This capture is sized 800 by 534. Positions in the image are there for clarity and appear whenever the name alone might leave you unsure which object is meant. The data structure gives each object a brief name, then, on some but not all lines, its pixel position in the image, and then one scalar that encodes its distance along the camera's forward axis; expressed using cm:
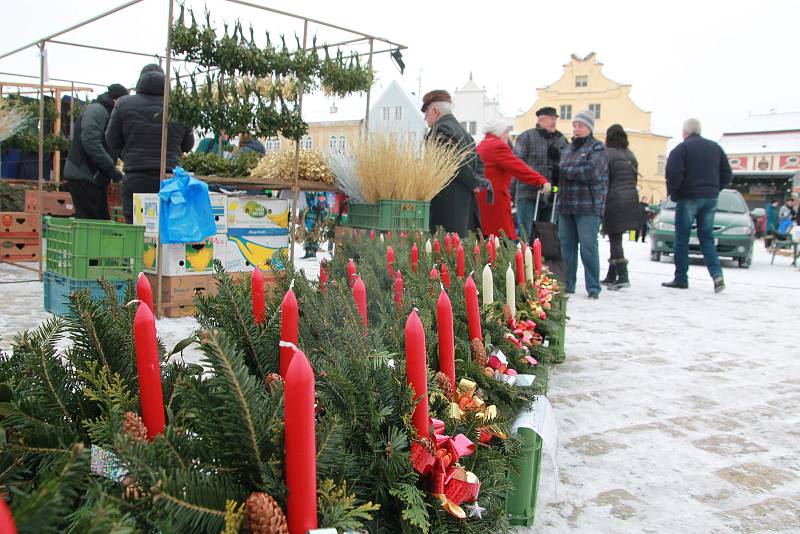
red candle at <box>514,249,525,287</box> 310
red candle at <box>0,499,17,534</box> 53
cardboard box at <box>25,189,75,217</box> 776
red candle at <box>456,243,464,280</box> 293
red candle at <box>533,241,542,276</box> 384
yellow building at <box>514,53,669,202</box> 4681
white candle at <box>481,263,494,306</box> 229
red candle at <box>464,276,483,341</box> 187
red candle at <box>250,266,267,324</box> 160
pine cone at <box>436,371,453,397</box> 150
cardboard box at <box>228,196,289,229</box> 554
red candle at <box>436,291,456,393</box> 142
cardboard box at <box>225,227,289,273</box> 553
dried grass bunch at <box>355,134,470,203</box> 557
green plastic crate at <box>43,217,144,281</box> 471
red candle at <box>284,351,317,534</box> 77
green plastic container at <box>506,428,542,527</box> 194
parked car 1231
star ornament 129
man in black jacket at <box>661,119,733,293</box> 776
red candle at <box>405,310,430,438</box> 116
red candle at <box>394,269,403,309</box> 202
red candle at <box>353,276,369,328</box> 164
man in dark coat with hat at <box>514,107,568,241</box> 732
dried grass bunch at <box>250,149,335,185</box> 608
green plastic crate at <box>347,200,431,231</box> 550
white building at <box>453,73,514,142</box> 4934
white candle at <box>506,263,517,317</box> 257
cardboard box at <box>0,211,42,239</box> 764
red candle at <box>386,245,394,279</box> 270
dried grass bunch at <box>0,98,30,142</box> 765
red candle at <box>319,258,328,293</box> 202
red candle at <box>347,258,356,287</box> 210
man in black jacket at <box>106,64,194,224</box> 555
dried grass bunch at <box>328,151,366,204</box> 581
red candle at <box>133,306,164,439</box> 101
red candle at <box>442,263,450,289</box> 255
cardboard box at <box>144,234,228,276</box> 512
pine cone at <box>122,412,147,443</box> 98
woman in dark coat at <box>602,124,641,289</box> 762
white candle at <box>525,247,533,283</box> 338
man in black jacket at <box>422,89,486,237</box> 609
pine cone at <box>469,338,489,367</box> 186
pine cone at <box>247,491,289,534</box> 82
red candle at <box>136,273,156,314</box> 129
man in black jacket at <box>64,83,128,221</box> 646
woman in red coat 666
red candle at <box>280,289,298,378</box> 121
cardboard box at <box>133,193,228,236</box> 525
